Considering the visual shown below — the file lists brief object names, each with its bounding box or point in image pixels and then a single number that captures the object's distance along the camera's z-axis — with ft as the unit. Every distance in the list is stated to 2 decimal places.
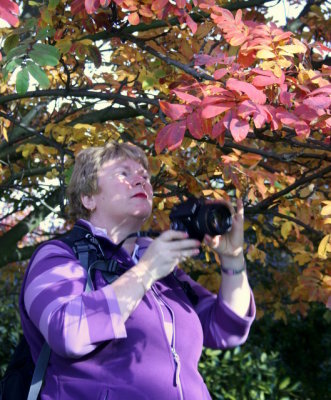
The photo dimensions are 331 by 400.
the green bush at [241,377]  17.13
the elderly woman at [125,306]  5.85
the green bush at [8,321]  17.76
